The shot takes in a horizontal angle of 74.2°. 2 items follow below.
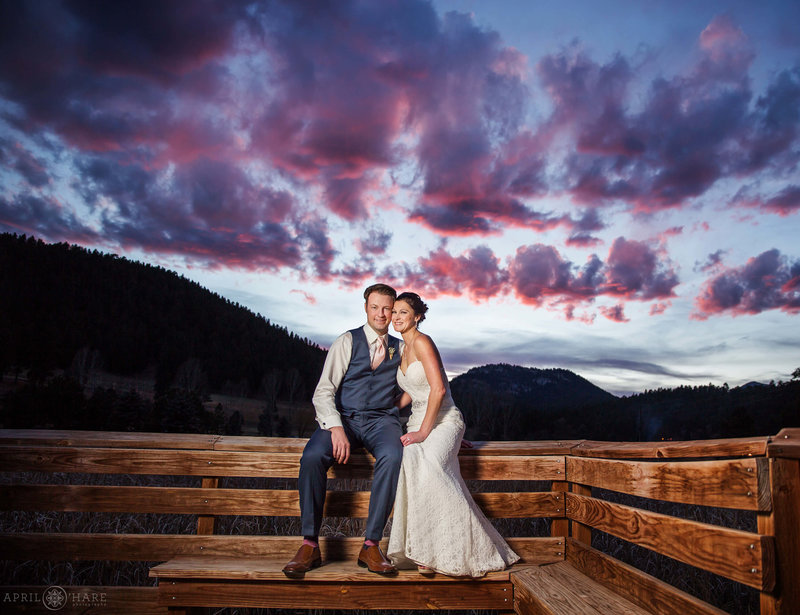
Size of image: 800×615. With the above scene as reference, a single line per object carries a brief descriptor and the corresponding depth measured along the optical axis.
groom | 3.06
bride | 2.98
